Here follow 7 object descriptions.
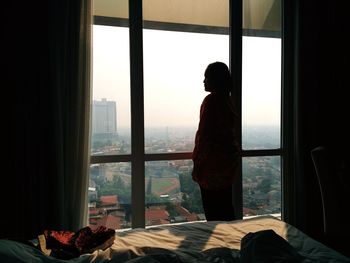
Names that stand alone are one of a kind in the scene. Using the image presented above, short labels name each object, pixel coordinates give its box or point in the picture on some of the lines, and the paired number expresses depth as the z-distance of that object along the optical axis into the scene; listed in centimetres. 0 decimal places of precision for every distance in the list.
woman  209
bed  109
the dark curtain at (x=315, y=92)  281
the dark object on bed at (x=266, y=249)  108
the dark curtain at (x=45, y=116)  217
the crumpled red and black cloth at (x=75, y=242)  124
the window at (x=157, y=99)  252
